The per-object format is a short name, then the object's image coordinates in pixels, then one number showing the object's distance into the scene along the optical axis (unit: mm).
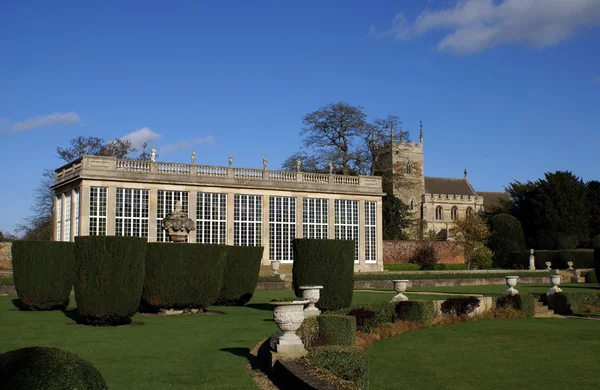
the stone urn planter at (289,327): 11375
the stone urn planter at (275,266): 39781
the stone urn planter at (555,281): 25944
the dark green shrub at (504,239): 62594
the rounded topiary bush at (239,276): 22922
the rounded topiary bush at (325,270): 19828
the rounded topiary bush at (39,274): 20922
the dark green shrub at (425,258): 56062
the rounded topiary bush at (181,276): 19062
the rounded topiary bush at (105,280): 16609
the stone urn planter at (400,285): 23000
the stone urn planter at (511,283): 23966
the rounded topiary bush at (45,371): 5484
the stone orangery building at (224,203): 40062
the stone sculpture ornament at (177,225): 25328
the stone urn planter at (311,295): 16875
